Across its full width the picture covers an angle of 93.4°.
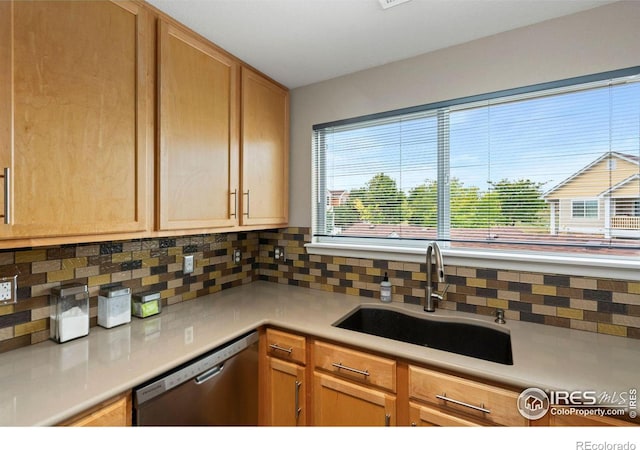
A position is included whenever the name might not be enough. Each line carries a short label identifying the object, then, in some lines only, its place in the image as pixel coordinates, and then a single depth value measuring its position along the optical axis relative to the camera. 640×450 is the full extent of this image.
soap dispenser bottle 1.83
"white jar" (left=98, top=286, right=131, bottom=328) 1.41
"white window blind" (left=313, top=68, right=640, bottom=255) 1.36
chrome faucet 1.61
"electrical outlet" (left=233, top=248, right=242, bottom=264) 2.21
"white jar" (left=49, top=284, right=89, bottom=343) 1.26
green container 1.55
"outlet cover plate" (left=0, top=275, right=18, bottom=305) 1.15
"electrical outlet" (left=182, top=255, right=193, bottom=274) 1.85
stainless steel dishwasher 1.07
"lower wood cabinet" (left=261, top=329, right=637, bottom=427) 1.06
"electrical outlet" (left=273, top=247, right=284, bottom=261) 2.30
